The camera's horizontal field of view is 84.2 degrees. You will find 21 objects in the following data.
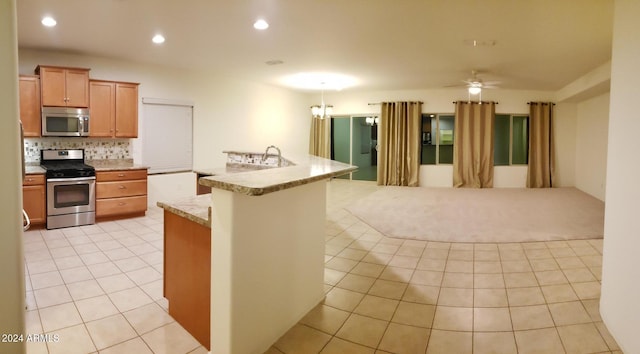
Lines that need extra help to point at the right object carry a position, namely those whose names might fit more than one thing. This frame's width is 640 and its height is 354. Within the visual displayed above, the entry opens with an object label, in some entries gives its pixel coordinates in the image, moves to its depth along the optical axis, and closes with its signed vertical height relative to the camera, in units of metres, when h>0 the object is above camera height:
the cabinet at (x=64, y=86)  4.96 +1.00
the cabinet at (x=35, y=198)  4.71 -0.57
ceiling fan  6.28 +1.57
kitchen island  1.83 -0.56
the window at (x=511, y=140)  9.46 +0.55
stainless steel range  4.87 -0.50
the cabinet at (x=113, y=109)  5.44 +0.75
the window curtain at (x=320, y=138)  10.32 +0.60
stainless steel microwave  5.04 +0.50
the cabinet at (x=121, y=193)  5.27 -0.56
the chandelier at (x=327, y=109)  10.22 +1.43
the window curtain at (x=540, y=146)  8.92 +0.36
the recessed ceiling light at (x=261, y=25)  3.94 +1.52
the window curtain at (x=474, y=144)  9.11 +0.40
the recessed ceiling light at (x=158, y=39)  4.57 +1.56
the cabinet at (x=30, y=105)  4.89 +0.70
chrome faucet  4.17 -0.03
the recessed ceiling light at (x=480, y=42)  4.55 +1.54
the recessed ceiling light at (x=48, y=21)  3.94 +1.53
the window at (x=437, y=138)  9.66 +0.58
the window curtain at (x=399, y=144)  9.42 +0.40
